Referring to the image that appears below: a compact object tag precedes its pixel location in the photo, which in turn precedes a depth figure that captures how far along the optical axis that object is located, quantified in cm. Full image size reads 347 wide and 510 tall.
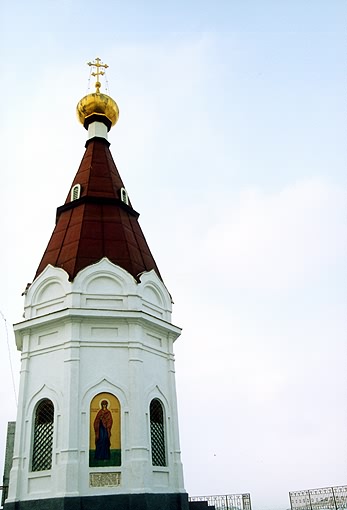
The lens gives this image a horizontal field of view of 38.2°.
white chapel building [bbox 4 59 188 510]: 1228
